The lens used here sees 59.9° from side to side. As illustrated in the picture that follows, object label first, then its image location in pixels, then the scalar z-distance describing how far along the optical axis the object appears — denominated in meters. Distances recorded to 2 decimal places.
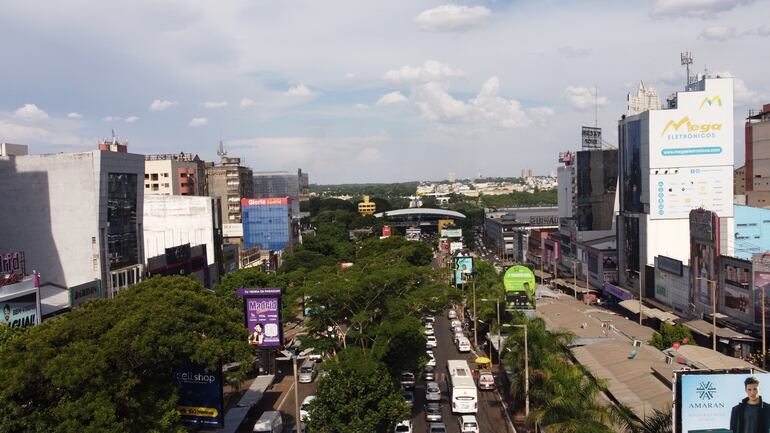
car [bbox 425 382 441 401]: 43.84
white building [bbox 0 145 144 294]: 60.16
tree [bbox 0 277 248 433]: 25.73
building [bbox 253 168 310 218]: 181.75
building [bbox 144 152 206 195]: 127.31
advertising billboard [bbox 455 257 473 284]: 88.38
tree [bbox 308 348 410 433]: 33.97
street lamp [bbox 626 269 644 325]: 74.31
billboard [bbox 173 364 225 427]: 30.25
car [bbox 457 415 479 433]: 37.03
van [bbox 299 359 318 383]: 51.50
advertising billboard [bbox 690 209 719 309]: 59.81
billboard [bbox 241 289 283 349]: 47.03
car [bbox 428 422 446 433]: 36.69
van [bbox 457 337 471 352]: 60.41
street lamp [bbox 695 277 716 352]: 52.13
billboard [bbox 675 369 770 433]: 25.58
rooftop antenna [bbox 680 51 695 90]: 84.36
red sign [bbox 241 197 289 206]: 122.14
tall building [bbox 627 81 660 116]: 100.12
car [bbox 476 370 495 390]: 47.78
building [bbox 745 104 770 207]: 112.12
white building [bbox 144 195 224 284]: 89.50
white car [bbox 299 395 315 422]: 35.19
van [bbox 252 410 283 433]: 36.99
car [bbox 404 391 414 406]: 42.93
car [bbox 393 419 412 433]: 36.66
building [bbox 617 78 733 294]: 78.69
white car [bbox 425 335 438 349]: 61.55
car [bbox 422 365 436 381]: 49.94
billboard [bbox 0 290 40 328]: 44.84
